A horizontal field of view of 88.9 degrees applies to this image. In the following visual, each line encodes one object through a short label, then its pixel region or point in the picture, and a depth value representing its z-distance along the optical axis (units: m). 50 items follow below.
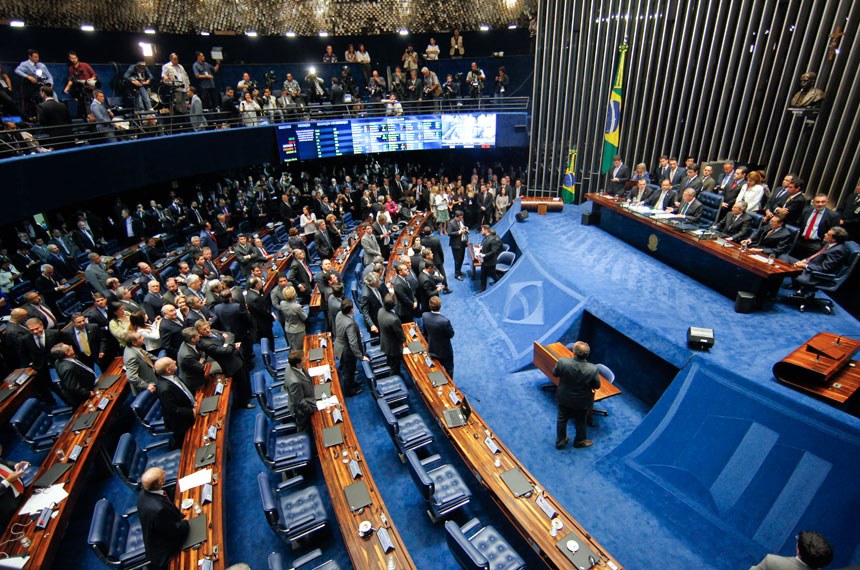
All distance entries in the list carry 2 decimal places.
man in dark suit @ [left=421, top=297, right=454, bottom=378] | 6.20
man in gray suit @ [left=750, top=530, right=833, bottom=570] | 2.89
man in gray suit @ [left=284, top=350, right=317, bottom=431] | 5.18
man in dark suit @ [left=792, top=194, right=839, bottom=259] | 6.69
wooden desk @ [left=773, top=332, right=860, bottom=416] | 4.48
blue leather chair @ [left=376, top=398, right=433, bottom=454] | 5.28
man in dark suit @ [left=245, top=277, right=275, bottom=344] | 7.41
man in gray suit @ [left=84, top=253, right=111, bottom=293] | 8.70
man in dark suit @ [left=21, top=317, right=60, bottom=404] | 6.30
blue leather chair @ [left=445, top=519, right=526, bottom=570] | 3.57
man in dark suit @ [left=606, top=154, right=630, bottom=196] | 11.02
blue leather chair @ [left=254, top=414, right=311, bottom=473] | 4.81
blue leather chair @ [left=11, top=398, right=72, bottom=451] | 5.35
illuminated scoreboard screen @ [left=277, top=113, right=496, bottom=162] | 14.23
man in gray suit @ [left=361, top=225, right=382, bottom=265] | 10.02
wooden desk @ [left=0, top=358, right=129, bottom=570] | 3.89
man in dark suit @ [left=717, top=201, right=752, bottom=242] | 7.36
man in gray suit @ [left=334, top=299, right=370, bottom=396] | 6.35
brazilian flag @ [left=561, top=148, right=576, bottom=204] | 14.96
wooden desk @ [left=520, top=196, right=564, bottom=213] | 12.87
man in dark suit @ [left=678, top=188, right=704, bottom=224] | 8.30
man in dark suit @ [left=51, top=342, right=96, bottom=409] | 5.66
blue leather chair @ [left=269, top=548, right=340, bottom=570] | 3.97
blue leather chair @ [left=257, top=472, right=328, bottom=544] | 4.05
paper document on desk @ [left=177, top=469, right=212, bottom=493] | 4.40
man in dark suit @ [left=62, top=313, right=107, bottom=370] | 6.64
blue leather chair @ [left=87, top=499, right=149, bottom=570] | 3.71
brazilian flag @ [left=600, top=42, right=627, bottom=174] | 12.22
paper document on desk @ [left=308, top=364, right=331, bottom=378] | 6.24
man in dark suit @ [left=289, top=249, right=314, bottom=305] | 8.99
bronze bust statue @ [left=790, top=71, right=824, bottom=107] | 7.90
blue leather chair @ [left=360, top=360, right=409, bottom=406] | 6.07
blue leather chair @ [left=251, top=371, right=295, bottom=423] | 5.64
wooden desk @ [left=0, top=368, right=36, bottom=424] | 5.88
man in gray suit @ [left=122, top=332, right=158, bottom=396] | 5.71
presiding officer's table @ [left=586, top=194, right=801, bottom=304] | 6.29
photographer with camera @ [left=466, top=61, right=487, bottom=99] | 15.96
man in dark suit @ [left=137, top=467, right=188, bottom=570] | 3.51
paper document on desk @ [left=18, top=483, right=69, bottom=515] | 4.23
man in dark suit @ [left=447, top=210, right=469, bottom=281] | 11.11
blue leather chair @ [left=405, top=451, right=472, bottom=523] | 4.43
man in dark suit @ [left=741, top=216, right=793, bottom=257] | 6.71
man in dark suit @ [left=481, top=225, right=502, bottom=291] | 10.21
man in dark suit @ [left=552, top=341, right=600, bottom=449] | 5.12
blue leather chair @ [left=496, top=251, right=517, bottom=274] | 10.95
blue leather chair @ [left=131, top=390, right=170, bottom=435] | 5.44
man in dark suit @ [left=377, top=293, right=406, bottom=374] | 6.36
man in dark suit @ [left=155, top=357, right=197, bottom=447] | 4.93
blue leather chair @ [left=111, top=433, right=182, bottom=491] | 4.59
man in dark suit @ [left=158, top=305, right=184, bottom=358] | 6.31
